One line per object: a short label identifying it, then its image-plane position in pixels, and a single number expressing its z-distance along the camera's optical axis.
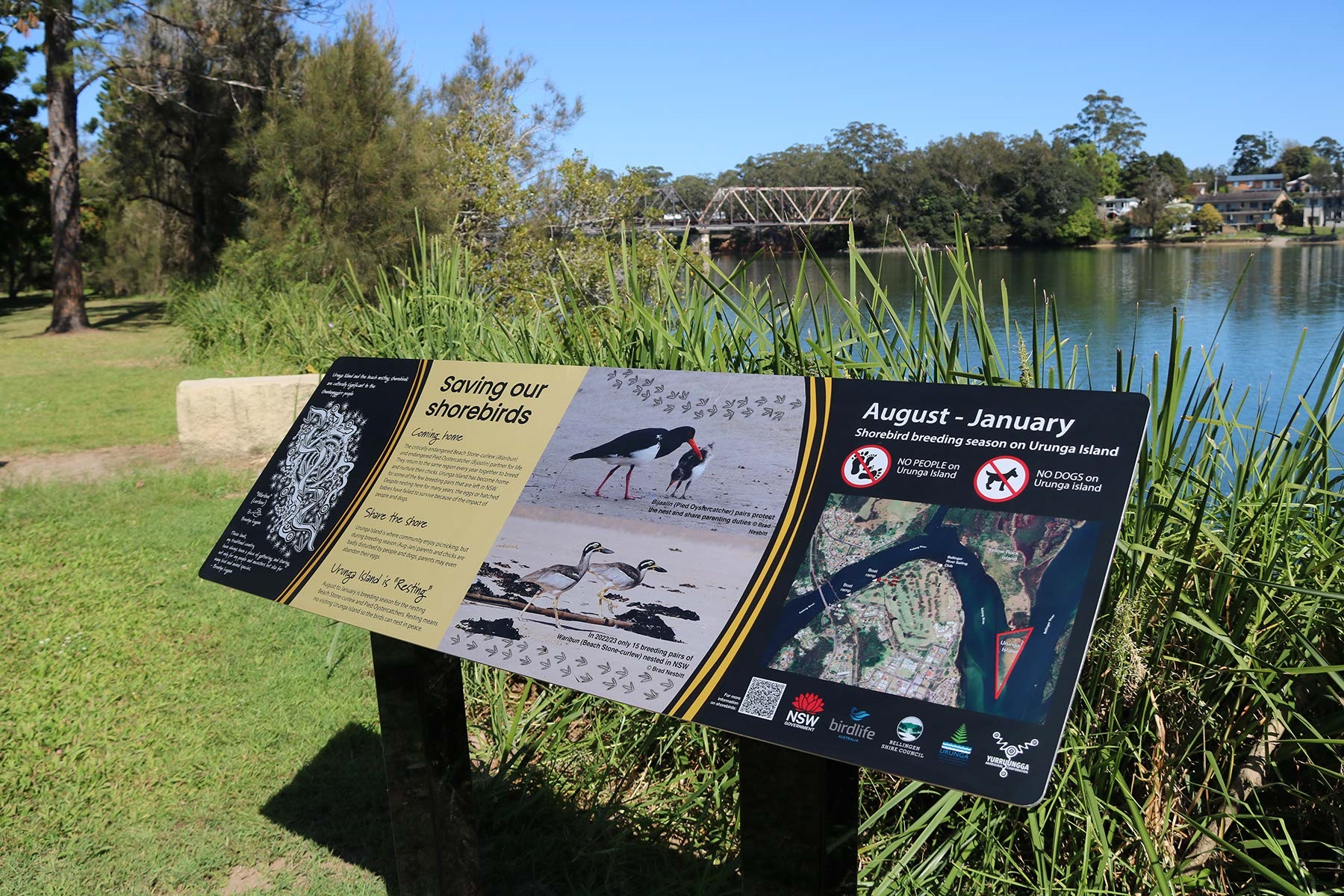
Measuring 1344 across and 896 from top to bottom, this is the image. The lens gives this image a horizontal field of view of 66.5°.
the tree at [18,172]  22.86
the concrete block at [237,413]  7.01
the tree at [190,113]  16.72
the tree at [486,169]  12.15
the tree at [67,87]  14.29
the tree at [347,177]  12.98
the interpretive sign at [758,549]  1.38
